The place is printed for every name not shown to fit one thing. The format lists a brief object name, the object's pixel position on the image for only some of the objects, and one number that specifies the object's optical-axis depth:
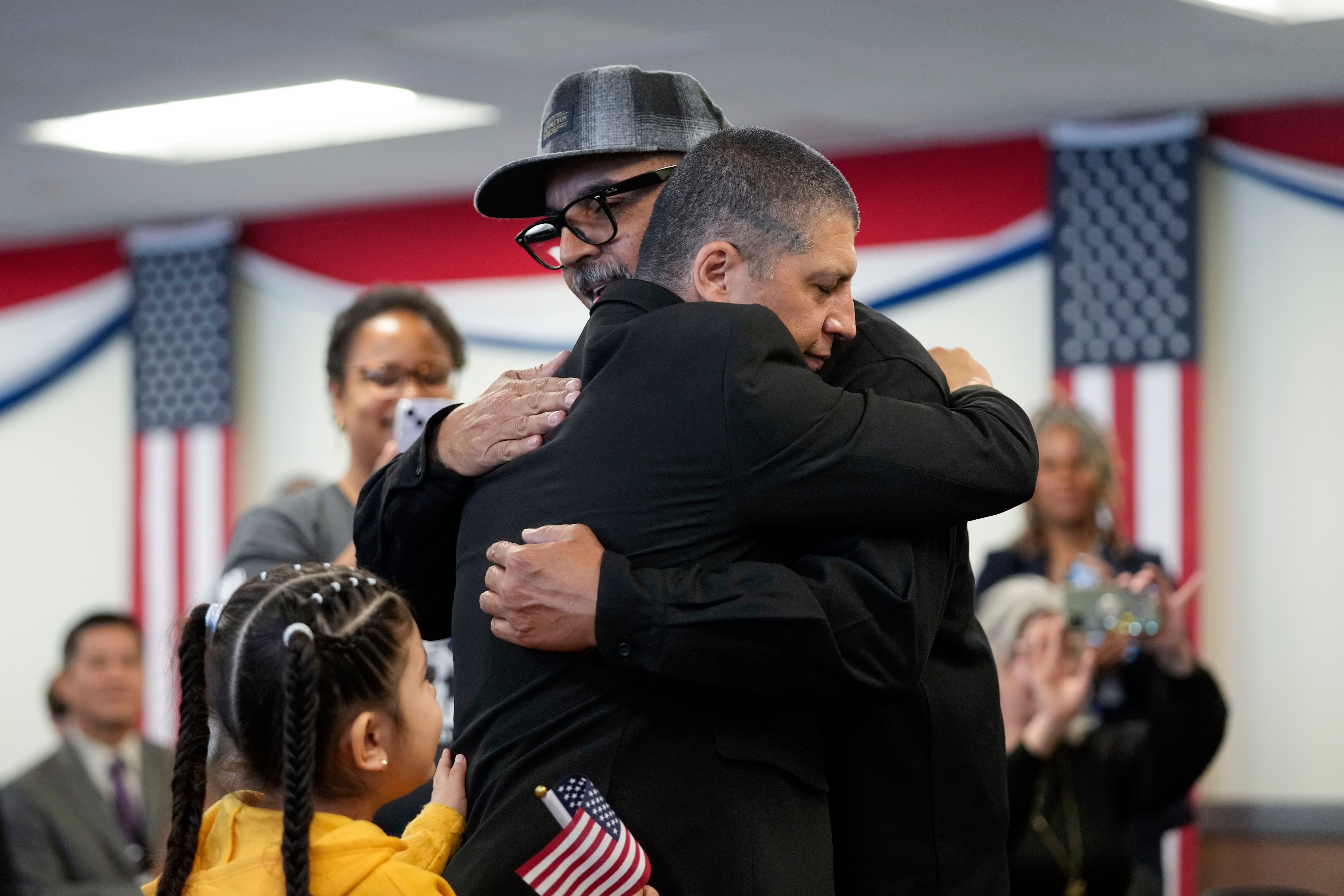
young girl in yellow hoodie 3.07
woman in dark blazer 9.16
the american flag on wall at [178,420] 16.06
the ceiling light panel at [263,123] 11.92
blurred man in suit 8.45
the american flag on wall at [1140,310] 11.81
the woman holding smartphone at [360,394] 5.29
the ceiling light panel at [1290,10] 9.43
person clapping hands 6.53
